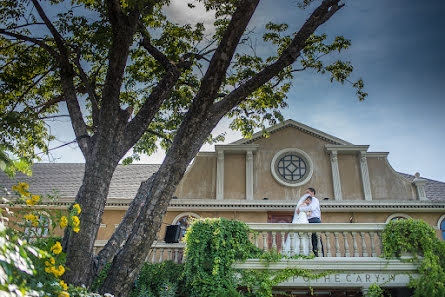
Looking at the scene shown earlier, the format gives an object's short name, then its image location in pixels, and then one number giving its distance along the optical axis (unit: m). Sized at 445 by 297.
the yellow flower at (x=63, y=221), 4.96
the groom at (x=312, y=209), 11.37
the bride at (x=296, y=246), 9.99
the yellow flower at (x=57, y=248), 4.84
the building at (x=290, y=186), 16.75
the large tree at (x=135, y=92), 7.11
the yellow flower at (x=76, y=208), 5.18
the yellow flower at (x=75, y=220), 5.06
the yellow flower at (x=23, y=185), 4.71
